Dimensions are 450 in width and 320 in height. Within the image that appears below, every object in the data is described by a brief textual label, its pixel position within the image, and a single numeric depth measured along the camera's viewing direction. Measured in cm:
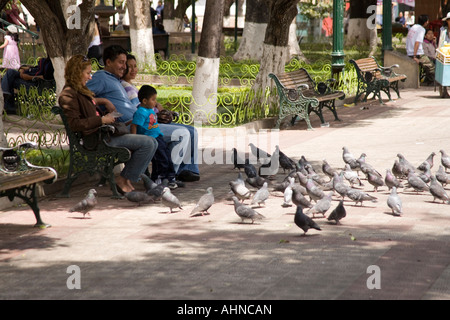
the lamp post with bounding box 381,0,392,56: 2125
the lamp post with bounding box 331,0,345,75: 1739
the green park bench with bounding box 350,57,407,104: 1767
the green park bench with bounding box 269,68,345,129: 1430
